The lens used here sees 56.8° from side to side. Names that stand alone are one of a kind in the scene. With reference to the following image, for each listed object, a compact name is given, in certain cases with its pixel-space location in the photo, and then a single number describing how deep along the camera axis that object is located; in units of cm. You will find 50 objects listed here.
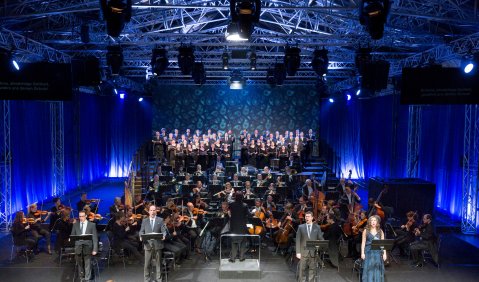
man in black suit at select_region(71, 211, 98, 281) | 895
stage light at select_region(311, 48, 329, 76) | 1311
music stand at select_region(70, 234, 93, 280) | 872
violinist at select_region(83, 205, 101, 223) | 1112
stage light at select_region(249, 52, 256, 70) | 1506
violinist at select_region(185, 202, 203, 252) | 1155
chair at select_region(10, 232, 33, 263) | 1102
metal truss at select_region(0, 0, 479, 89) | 1054
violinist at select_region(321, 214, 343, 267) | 1048
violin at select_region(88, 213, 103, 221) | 1160
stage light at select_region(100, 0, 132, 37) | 753
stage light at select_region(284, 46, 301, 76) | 1309
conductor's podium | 984
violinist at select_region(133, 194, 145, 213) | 1198
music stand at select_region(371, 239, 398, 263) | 779
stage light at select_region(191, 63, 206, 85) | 1655
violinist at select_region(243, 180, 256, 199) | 1412
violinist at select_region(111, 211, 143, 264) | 1052
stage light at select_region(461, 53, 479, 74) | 1056
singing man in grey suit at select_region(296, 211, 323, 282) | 868
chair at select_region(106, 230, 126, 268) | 1065
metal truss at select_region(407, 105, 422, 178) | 1656
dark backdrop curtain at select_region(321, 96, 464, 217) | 1511
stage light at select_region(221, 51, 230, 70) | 1495
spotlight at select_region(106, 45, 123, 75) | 1240
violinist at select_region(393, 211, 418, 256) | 1099
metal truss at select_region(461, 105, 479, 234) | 1331
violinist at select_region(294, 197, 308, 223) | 1090
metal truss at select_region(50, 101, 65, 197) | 1719
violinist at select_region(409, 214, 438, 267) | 1061
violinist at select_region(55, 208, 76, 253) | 1076
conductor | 1023
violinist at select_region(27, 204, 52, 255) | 1156
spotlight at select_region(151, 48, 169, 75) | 1307
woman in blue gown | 802
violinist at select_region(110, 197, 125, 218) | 1166
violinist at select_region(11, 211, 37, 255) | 1088
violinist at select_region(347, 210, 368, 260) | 1093
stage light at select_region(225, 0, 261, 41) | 805
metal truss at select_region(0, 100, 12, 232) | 1308
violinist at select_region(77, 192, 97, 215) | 1266
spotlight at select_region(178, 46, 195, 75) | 1302
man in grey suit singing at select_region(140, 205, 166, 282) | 913
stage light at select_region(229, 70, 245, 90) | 2216
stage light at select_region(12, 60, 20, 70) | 990
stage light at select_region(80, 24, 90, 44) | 1247
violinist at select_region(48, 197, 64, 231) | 1176
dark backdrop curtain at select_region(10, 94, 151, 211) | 1519
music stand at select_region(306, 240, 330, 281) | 824
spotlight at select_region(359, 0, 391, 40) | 750
